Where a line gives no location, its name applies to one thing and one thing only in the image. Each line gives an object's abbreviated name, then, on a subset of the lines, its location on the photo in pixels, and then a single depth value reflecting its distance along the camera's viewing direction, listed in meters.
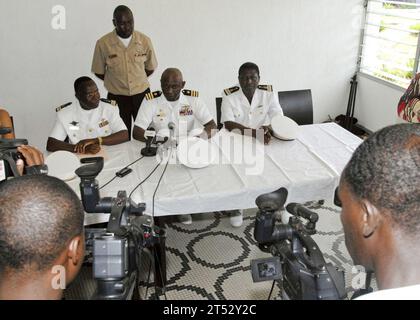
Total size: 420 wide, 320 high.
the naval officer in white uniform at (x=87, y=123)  2.72
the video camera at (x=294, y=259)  1.21
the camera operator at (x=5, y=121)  2.79
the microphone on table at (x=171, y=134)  2.65
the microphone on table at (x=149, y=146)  2.62
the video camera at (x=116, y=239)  1.19
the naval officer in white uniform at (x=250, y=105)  3.23
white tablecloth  2.18
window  4.17
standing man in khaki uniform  3.60
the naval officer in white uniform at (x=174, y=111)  2.95
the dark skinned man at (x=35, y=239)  0.93
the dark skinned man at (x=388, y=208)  0.82
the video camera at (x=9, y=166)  1.86
